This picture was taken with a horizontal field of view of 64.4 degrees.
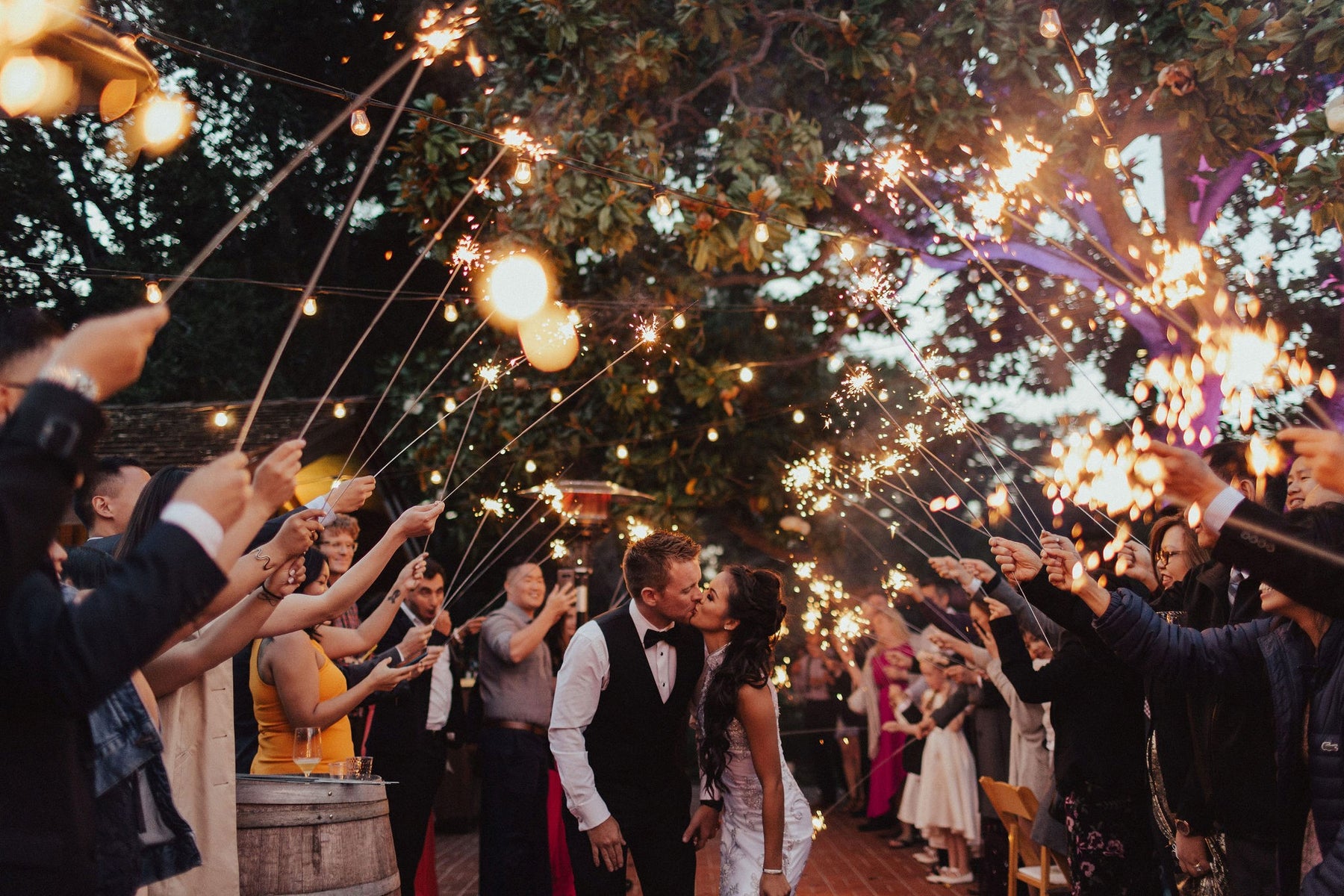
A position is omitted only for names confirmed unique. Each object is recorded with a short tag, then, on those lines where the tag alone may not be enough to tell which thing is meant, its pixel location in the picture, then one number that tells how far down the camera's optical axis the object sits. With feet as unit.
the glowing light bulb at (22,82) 11.08
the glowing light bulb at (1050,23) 15.61
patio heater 22.95
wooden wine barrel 9.78
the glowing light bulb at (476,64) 18.00
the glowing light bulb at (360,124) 14.10
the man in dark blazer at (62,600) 5.09
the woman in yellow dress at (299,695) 11.99
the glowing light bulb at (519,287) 27.20
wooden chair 16.56
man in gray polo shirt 18.97
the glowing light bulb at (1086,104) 17.26
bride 12.10
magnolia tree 21.58
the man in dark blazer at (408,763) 17.42
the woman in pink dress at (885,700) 31.27
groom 12.89
